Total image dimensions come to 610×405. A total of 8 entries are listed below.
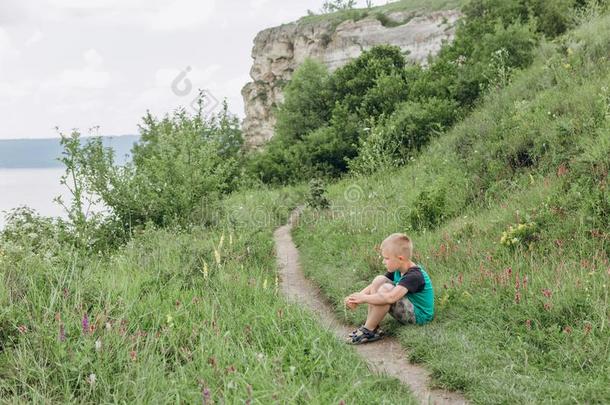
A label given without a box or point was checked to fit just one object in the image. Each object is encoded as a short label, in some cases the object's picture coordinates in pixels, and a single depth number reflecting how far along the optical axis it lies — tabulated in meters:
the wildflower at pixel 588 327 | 4.85
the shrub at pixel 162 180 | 11.29
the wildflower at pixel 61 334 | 4.25
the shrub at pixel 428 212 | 9.76
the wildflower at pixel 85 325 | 4.43
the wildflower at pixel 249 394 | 3.54
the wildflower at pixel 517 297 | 5.71
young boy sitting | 5.97
